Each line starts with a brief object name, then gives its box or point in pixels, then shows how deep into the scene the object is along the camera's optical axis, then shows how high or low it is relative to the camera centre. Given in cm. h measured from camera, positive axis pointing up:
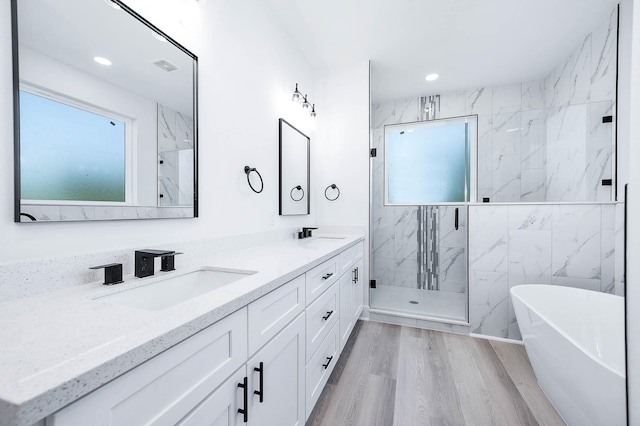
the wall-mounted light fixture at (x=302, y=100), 234 +106
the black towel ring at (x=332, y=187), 284 +23
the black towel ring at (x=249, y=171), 173 +27
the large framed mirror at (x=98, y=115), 79 +36
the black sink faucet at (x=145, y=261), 99 -20
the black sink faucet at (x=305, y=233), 240 -22
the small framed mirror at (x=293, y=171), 224 +37
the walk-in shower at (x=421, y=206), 342 +5
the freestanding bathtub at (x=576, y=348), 110 -79
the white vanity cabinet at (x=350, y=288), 193 -69
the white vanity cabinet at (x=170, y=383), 42 -36
